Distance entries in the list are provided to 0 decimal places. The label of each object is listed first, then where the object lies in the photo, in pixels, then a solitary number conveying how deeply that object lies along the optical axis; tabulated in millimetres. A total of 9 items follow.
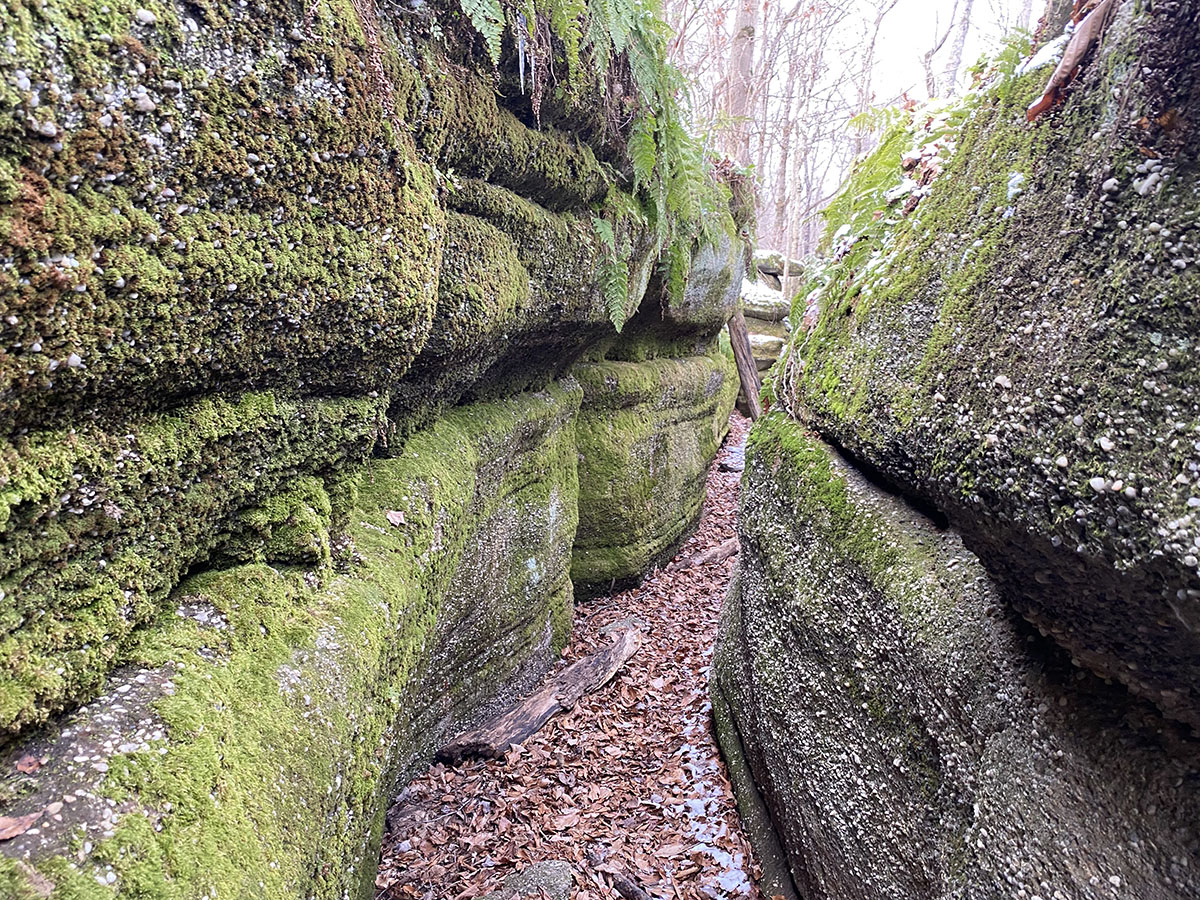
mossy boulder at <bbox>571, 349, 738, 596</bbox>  6340
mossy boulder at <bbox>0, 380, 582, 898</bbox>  1343
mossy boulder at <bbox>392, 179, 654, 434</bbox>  3098
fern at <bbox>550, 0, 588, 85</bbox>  3131
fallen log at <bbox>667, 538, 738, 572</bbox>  7605
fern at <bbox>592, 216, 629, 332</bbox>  4652
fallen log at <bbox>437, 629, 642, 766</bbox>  4152
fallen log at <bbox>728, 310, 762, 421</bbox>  13047
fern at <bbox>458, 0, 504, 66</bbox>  2517
